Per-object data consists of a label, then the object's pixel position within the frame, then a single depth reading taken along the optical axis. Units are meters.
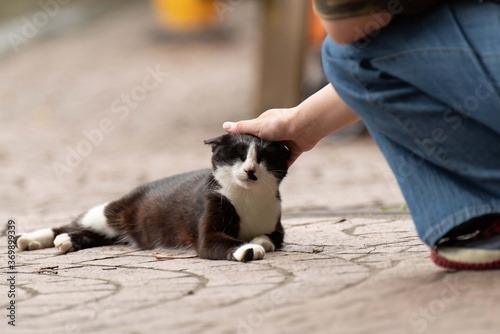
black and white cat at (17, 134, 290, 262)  6.64
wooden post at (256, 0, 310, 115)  16.53
